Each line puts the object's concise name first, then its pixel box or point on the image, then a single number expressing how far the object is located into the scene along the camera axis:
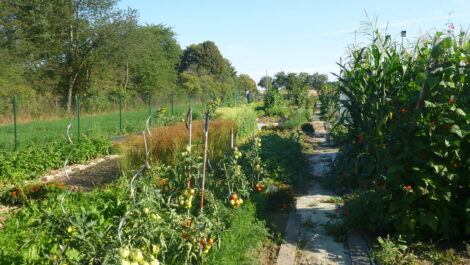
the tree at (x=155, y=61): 27.35
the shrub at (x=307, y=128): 13.66
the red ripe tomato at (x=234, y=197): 3.70
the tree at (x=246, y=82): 65.85
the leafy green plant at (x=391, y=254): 3.44
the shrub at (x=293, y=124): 13.05
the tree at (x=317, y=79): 49.28
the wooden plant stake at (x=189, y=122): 3.54
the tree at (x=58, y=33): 21.98
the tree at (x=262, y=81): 65.84
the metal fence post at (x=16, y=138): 9.57
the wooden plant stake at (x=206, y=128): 3.31
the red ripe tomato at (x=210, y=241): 2.73
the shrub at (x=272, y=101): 23.58
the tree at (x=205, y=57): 69.44
